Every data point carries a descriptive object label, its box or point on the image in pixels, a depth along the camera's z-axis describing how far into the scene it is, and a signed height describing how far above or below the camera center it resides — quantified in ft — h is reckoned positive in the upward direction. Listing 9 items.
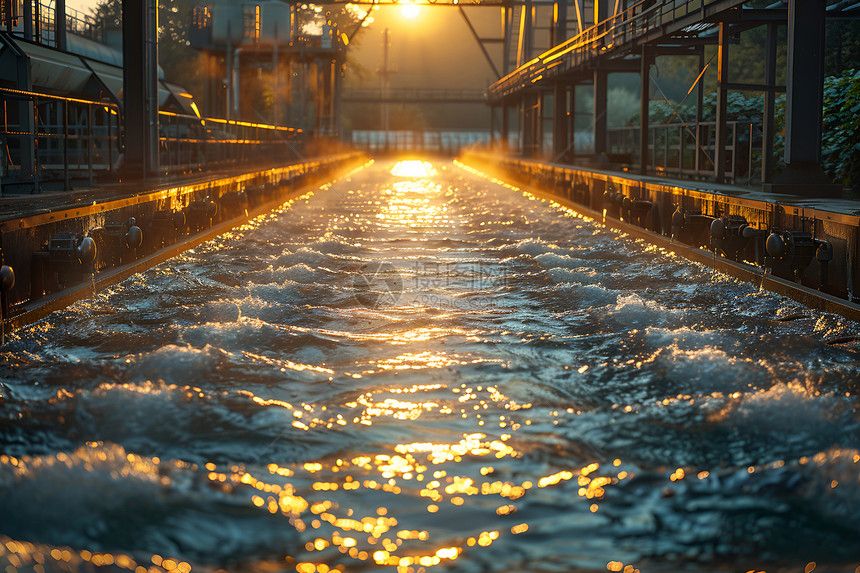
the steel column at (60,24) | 89.61 +14.09
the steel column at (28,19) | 83.87 +13.58
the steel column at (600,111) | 108.37 +8.03
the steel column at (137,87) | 60.18 +5.64
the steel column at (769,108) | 61.31 +5.05
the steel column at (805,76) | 51.47 +5.54
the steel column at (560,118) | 137.13 +9.14
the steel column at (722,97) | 64.85 +5.63
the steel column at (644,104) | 86.22 +6.99
